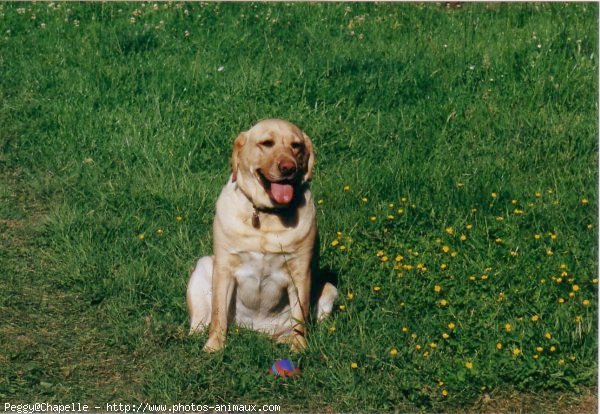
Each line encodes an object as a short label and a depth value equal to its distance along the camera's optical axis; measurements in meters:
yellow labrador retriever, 9.26
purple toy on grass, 8.98
